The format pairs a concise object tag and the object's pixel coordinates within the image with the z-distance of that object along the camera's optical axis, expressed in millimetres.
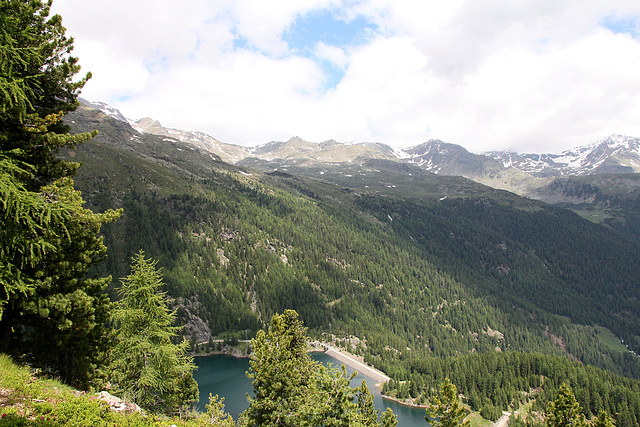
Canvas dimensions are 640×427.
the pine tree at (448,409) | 47562
